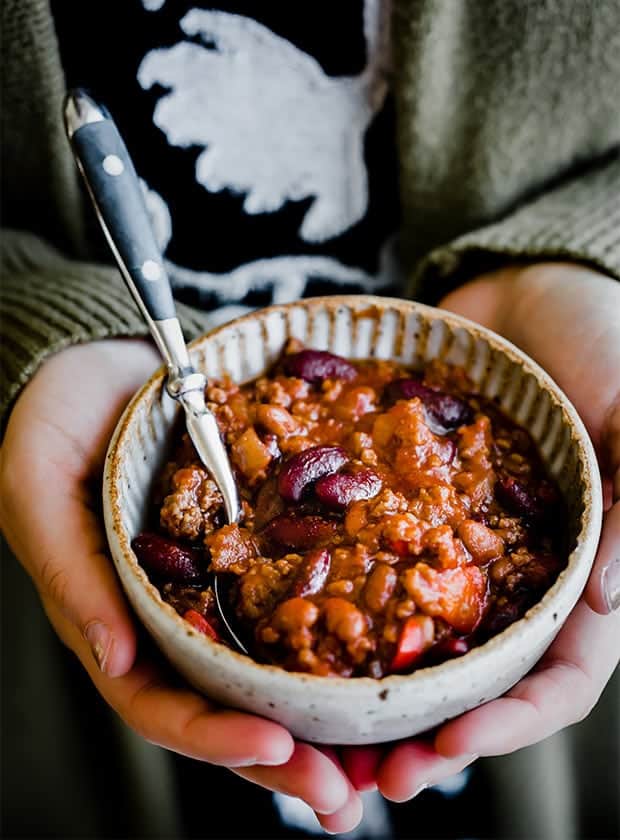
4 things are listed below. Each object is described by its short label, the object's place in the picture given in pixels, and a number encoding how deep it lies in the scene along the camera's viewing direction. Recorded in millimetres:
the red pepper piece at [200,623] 329
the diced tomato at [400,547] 336
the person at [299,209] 366
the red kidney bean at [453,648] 315
